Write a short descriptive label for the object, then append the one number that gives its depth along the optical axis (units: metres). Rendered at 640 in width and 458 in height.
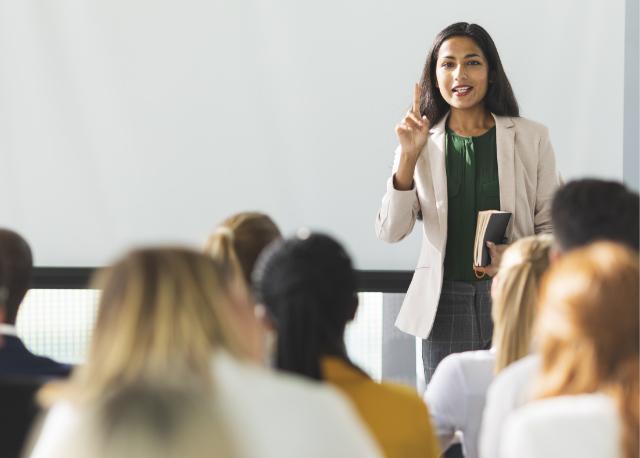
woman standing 5.44
